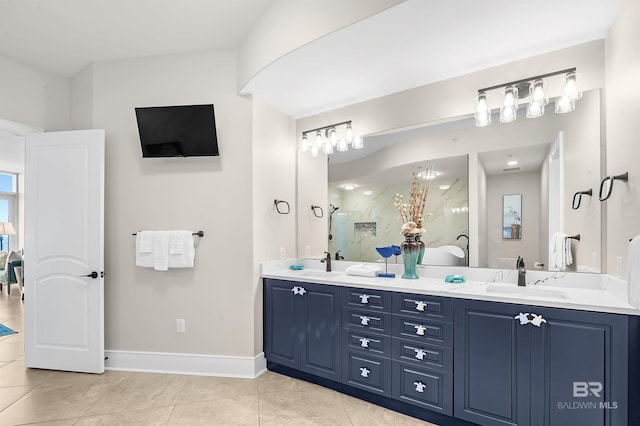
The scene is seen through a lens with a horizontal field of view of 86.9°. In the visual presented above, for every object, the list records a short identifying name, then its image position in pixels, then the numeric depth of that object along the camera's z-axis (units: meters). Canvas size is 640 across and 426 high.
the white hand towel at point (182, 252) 2.98
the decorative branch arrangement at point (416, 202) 2.88
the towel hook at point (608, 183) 1.89
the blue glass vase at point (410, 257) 2.71
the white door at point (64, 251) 3.02
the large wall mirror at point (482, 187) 2.27
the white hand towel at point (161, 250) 2.97
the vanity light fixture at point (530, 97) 2.22
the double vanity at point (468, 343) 1.73
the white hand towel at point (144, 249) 3.01
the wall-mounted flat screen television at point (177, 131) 2.93
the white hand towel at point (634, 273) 1.56
